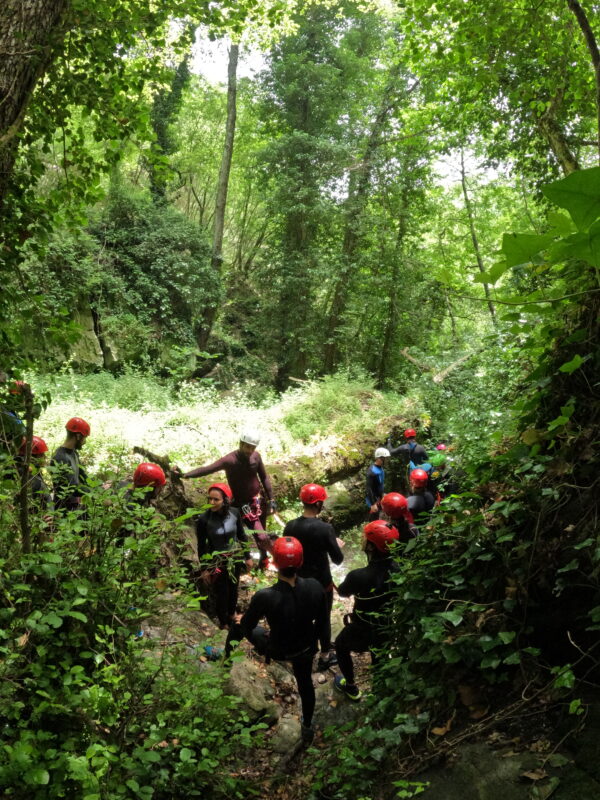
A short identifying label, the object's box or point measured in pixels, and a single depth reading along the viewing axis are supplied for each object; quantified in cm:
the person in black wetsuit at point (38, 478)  375
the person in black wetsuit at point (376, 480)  872
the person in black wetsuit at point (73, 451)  538
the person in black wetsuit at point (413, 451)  906
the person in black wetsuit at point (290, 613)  446
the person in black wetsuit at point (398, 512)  546
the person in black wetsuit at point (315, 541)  557
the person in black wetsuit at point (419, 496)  705
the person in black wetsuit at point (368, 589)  486
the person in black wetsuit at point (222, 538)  573
